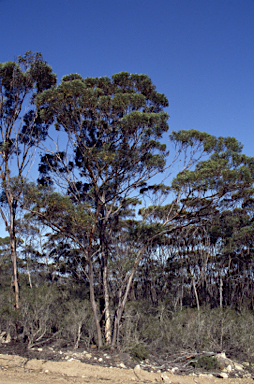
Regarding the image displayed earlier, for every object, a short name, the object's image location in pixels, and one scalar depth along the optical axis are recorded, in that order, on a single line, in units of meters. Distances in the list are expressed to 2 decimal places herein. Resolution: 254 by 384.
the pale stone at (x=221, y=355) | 7.97
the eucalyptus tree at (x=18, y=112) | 10.87
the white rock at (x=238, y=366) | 7.51
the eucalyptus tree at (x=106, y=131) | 9.56
